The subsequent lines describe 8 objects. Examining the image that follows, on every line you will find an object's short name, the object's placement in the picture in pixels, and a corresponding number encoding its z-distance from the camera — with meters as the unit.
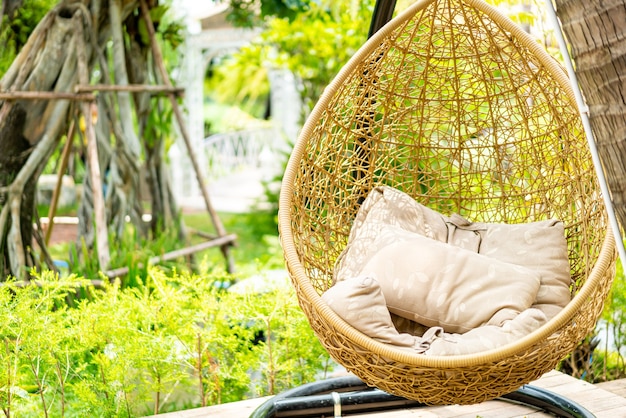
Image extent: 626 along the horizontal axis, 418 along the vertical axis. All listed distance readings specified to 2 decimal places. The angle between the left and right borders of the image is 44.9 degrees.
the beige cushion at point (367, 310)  1.79
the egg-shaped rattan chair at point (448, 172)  1.72
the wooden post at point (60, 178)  3.24
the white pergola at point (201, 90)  7.79
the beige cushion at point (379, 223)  2.17
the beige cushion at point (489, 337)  1.76
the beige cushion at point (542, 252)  2.04
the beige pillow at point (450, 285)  1.97
